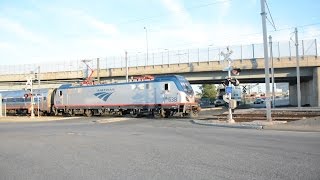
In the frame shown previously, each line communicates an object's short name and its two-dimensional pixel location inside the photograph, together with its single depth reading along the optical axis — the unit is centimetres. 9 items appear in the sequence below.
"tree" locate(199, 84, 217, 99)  12262
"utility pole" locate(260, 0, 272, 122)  2502
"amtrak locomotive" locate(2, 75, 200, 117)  3491
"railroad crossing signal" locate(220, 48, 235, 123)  2562
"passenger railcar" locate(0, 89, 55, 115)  4912
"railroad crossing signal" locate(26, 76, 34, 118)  4235
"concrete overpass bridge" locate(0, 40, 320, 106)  5412
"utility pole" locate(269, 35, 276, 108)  4938
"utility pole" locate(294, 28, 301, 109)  4674
